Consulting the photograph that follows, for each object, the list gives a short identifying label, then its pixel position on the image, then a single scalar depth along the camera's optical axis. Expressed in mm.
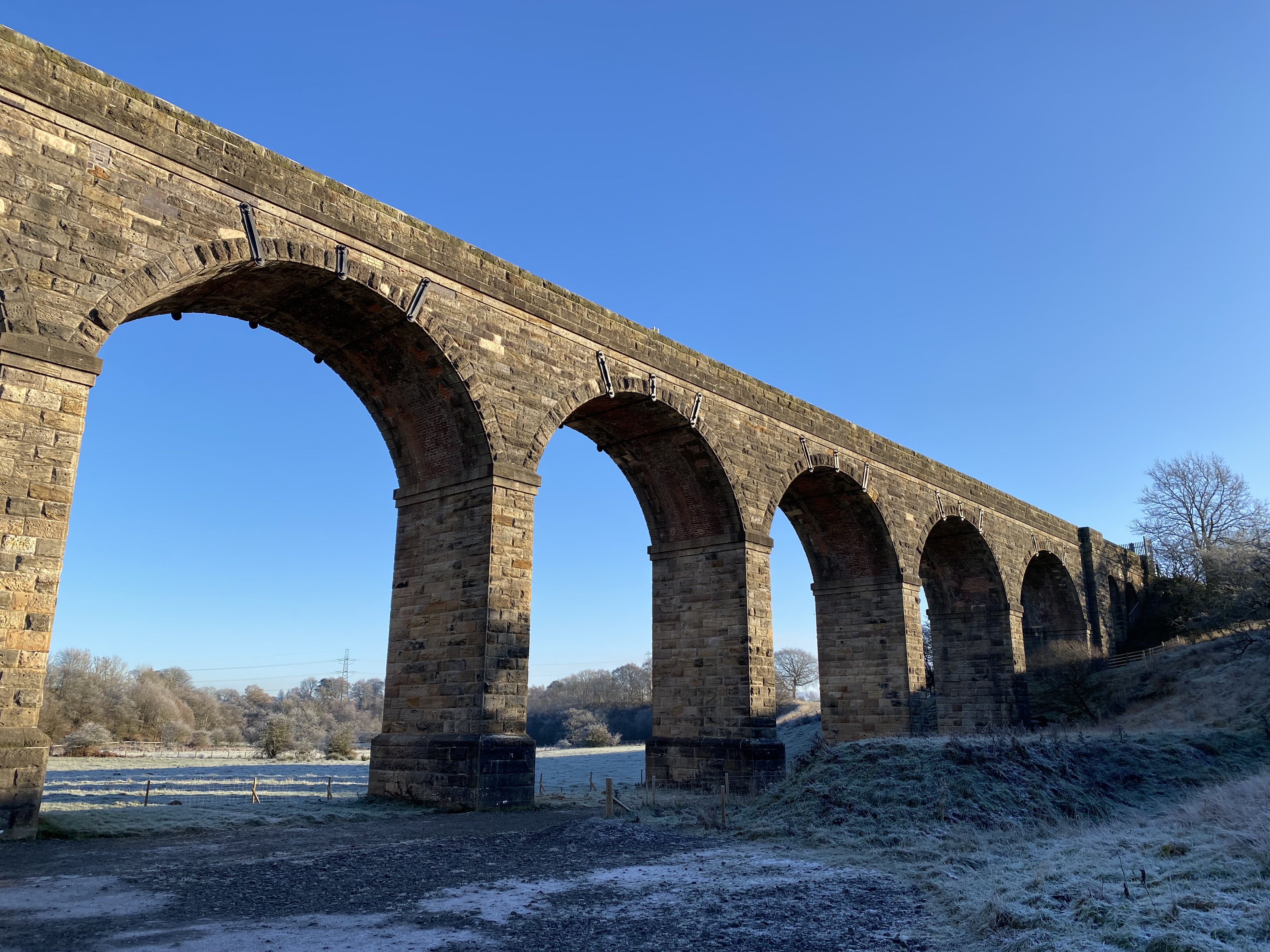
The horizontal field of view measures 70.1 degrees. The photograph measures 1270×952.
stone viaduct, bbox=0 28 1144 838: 10078
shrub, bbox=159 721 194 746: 50719
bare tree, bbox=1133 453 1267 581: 42844
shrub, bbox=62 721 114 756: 38281
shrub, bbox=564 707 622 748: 54812
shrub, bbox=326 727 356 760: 38344
